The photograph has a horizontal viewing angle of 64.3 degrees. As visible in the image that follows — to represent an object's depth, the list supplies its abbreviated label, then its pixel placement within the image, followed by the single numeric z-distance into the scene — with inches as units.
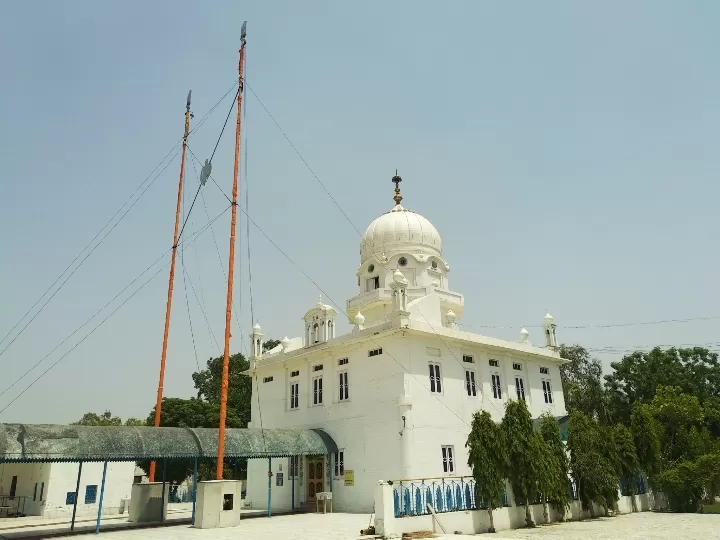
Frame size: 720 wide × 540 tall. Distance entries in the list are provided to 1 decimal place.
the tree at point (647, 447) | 972.6
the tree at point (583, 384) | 1760.6
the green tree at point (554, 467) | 764.6
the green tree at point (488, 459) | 706.2
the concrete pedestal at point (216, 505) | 730.2
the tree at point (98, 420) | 2674.7
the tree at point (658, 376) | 1708.9
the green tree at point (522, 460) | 741.3
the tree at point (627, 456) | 935.1
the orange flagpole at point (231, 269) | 765.3
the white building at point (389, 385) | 925.8
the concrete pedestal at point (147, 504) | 895.7
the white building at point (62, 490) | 1173.7
